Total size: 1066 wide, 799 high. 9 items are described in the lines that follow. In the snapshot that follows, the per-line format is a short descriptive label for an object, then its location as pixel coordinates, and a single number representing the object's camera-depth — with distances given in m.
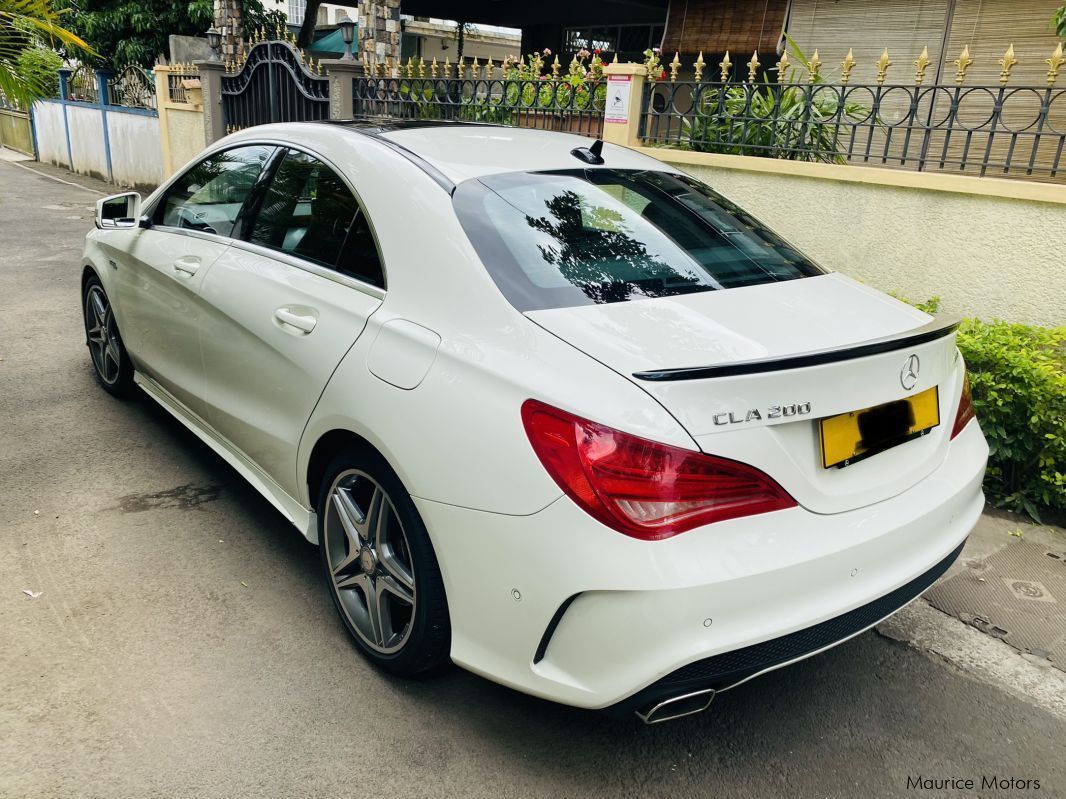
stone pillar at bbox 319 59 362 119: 9.62
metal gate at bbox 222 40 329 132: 10.15
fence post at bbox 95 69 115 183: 16.50
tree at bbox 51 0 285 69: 15.71
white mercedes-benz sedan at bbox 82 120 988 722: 1.90
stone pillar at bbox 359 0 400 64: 11.38
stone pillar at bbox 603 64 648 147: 6.35
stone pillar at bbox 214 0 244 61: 14.23
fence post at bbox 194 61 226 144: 12.08
